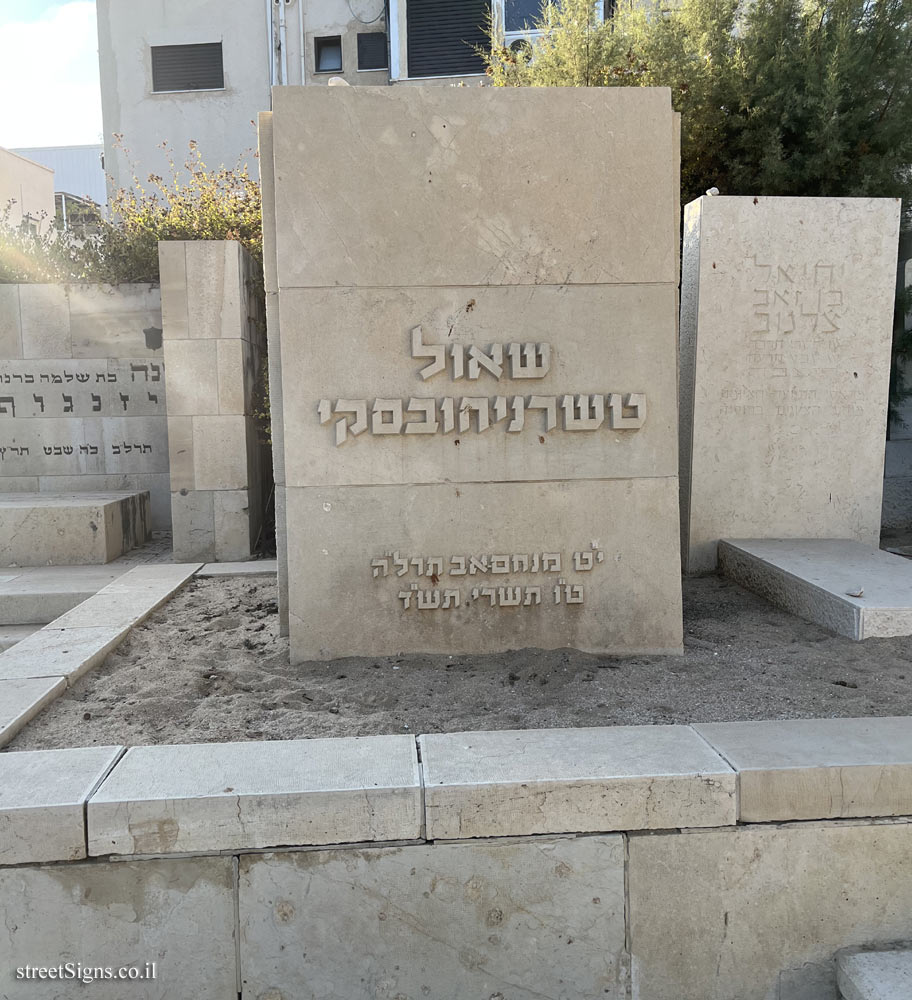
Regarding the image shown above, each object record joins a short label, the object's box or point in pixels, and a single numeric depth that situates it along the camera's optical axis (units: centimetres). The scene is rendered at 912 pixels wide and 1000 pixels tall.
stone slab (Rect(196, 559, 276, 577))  600
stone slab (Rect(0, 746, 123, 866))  231
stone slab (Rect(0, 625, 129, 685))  363
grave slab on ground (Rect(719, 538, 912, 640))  401
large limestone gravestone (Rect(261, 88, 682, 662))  389
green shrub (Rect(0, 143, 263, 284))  791
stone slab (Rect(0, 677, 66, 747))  301
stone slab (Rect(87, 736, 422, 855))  234
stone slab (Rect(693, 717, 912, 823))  247
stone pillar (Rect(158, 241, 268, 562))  654
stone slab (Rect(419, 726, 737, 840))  240
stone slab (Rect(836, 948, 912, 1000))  224
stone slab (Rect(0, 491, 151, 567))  664
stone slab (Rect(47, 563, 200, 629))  450
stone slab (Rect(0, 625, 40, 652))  516
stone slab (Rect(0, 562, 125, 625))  555
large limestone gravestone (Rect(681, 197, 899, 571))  583
